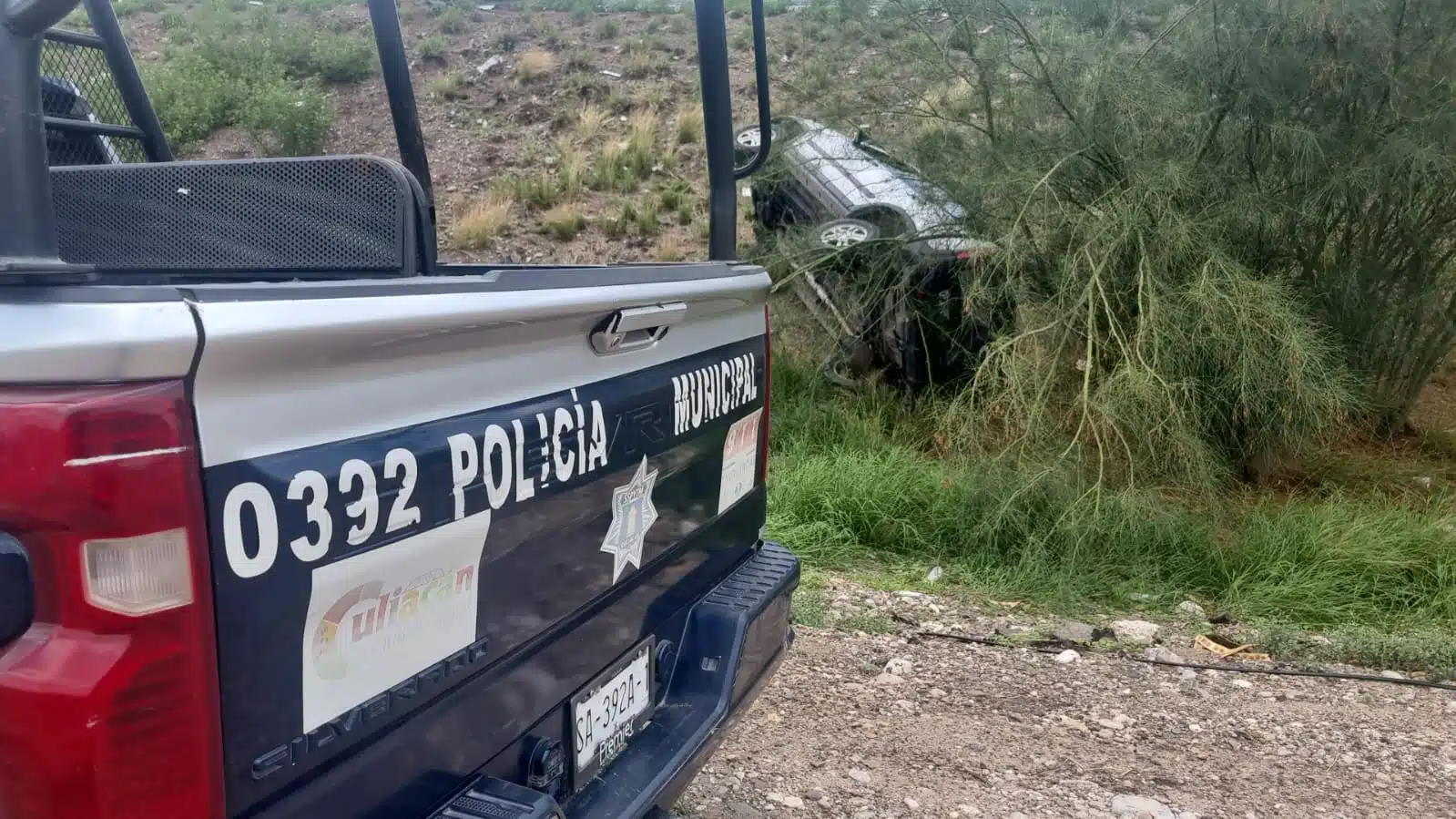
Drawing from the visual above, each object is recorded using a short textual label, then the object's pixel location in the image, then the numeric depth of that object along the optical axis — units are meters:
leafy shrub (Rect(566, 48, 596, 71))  18.33
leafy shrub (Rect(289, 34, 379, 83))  15.34
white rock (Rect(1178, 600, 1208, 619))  4.88
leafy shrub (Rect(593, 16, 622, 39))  20.17
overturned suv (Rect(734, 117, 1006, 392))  6.70
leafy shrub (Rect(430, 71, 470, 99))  17.11
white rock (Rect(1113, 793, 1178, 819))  3.23
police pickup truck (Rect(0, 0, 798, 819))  1.23
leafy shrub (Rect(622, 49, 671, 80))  18.33
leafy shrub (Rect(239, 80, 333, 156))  13.05
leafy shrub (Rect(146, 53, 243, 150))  13.35
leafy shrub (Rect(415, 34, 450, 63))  18.05
